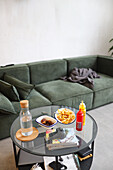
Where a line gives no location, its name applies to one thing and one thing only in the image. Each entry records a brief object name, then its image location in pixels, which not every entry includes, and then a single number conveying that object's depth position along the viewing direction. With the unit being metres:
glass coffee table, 1.23
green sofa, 1.92
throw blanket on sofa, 2.70
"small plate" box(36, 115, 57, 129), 1.45
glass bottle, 1.27
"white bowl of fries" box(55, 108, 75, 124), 1.54
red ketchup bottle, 1.38
